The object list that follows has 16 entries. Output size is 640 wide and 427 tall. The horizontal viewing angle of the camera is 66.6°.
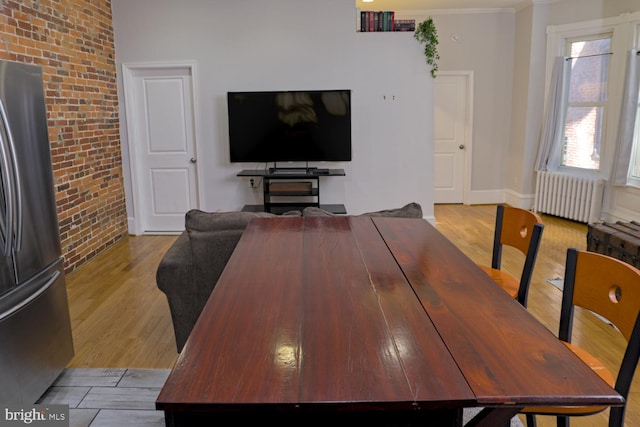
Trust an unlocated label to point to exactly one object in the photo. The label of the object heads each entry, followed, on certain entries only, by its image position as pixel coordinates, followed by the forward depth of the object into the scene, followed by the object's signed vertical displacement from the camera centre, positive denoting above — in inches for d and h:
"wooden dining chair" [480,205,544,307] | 83.1 -21.3
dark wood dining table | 37.2 -20.1
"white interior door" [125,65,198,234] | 221.3 -7.7
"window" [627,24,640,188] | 208.8 -16.4
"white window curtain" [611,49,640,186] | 202.4 +0.5
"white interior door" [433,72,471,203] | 281.6 -7.2
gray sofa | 105.1 -28.2
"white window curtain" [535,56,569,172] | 244.5 +5.4
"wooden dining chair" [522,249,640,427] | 53.8 -22.1
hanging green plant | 212.1 +37.5
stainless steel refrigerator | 83.0 -22.3
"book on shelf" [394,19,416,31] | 215.8 +43.7
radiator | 226.4 -35.2
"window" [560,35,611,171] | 229.9 +10.8
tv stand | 213.5 -26.7
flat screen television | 213.3 +0.3
